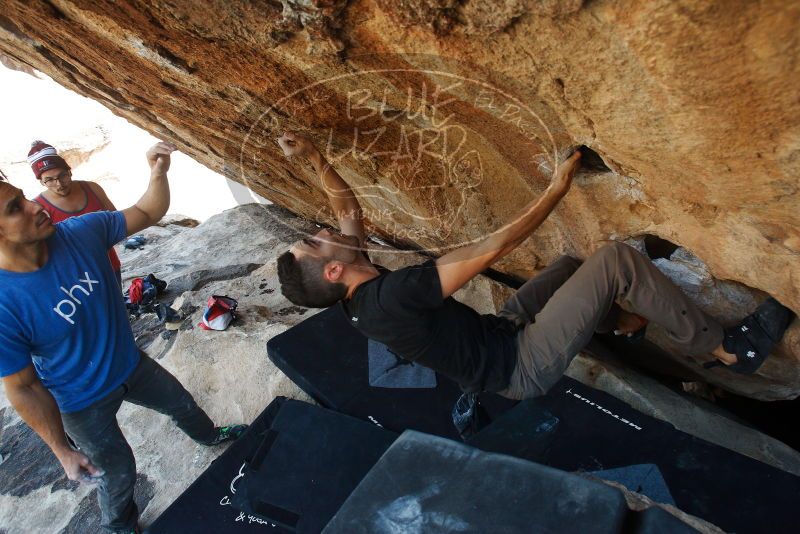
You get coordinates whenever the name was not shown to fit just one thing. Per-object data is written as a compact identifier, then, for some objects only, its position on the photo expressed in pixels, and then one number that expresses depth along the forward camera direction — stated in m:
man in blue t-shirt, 1.76
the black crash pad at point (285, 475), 2.13
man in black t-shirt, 1.72
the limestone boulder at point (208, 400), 2.41
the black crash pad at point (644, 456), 1.86
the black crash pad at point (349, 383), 2.50
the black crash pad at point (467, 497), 1.06
